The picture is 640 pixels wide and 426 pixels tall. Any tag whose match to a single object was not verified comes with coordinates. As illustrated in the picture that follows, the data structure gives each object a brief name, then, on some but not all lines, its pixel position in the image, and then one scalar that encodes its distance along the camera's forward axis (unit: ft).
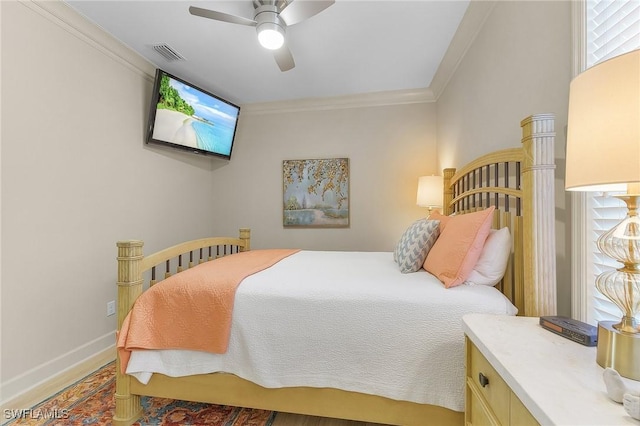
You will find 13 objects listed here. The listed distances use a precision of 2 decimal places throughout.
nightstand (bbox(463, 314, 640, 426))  1.99
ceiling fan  5.84
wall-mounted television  9.02
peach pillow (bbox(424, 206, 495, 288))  4.86
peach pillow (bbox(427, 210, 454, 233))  6.40
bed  4.09
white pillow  4.90
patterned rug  5.32
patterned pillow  5.99
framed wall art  12.24
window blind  3.18
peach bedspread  4.91
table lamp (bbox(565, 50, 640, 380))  1.94
